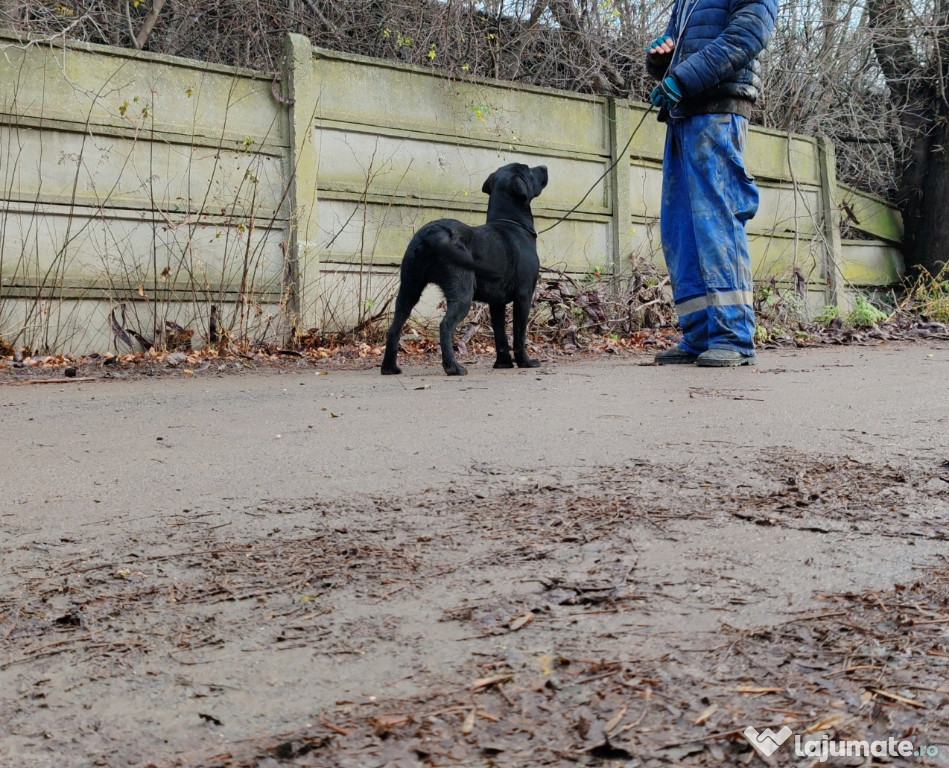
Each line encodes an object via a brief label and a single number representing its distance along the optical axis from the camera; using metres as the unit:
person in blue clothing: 5.94
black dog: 5.72
